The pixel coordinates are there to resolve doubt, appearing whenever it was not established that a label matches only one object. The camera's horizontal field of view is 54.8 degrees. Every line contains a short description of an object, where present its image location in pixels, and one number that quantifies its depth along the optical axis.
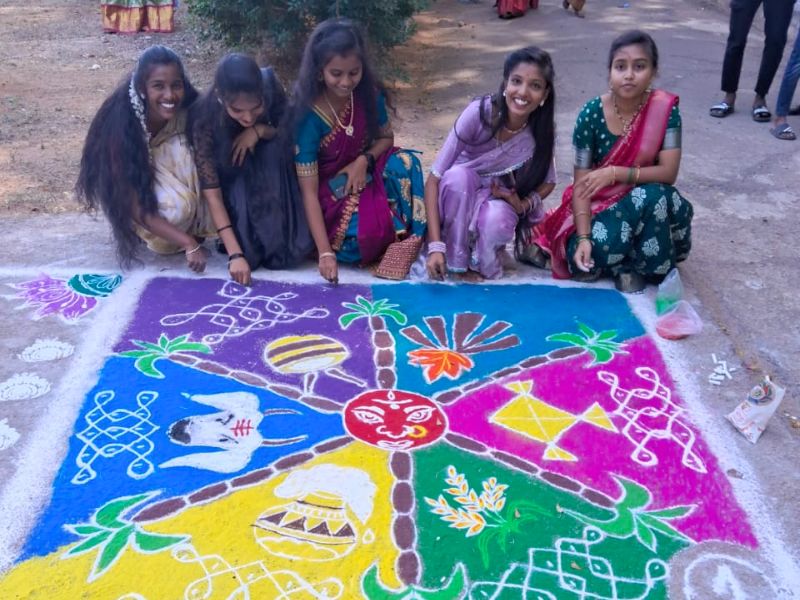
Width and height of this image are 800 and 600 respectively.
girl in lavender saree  3.06
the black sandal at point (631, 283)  3.11
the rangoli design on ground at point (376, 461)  1.80
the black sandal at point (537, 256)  3.31
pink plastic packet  2.79
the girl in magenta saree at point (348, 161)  2.93
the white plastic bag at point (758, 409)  2.27
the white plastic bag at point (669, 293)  2.94
